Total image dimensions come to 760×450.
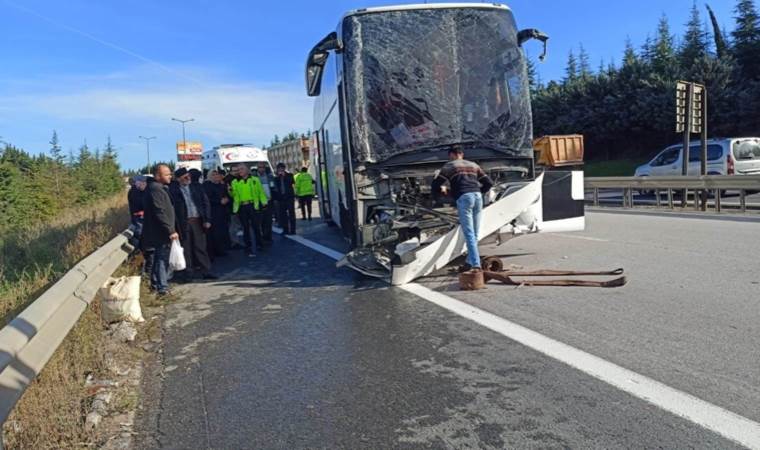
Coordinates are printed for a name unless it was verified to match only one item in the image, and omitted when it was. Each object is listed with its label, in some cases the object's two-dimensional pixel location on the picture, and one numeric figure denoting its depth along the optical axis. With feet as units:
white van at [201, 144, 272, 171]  83.66
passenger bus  25.80
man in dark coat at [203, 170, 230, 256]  37.58
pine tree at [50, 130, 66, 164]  140.97
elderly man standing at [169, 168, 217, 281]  29.50
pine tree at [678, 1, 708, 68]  144.49
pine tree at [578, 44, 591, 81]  157.03
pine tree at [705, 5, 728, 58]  143.43
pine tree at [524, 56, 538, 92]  199.87
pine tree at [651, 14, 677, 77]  136.82
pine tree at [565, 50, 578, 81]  236.26
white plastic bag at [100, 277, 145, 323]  19.95
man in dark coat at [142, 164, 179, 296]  24.66
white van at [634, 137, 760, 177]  59.26
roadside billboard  147.84
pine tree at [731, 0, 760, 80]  135.03
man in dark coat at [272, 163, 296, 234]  48.98
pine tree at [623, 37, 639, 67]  143.54
